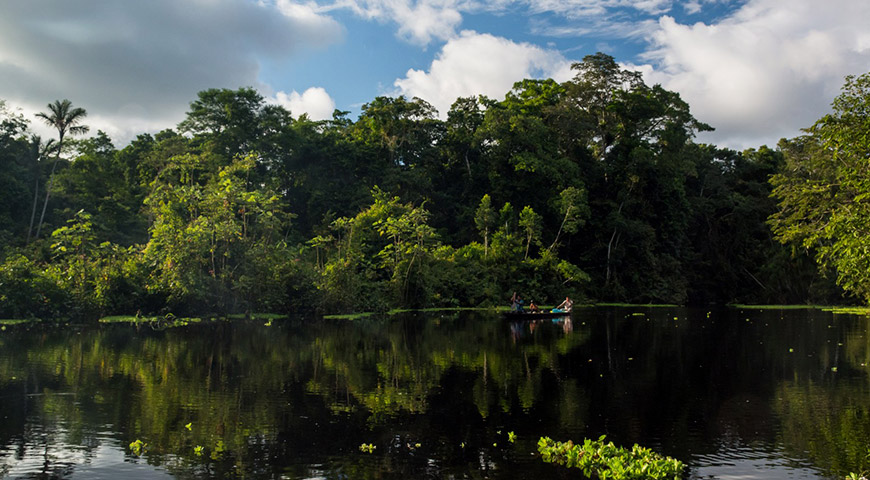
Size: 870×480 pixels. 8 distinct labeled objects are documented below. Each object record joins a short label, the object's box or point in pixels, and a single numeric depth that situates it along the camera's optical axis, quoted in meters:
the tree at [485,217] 48.78
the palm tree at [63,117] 45.09
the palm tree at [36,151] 45.66
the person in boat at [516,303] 35.19
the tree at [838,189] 19.81
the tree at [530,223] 49.33
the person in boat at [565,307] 33.66
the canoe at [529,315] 32.12
